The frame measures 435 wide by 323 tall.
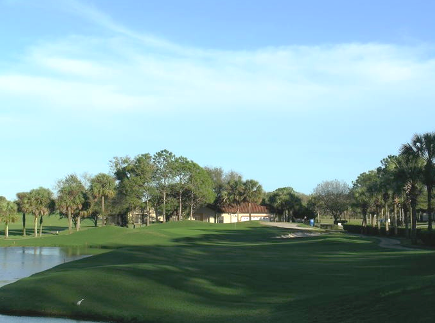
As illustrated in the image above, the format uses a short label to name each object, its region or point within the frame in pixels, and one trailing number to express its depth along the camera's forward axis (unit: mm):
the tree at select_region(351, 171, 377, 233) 80775
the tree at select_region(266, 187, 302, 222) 123812
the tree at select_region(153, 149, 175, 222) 106750
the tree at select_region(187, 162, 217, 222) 107375
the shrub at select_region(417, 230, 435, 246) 48062
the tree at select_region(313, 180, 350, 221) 127812
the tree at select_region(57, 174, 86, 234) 88438
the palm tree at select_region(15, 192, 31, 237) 86688
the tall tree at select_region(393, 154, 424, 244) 51456
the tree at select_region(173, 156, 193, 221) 107125
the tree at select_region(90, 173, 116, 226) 92562
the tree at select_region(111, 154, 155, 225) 102438
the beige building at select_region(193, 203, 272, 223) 125744
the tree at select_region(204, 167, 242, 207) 127000
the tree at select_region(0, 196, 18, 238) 83000
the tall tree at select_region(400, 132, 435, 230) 49578
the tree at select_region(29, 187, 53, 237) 87312
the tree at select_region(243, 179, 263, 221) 112312
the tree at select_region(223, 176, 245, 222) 112875
